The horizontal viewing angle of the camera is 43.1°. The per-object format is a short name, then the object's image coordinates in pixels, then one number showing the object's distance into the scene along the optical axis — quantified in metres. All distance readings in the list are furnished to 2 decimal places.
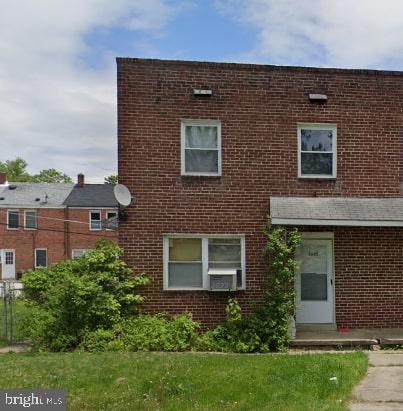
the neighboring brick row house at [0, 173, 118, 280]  40.75
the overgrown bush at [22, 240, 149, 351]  10.25
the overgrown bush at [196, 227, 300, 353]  10.16
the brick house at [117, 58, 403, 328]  11.34
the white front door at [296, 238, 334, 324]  11.73
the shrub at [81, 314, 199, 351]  9.88
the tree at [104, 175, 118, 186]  74.47
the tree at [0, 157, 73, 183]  80.19
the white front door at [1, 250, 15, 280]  40.69
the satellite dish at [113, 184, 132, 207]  11.02
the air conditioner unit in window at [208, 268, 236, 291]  11.08
